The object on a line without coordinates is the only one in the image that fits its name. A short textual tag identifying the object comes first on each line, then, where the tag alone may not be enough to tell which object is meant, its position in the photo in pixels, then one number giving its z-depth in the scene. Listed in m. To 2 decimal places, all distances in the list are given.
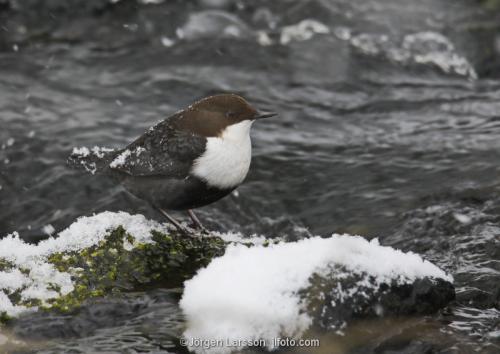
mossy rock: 7.10
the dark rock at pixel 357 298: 6.48
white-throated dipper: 8.35
